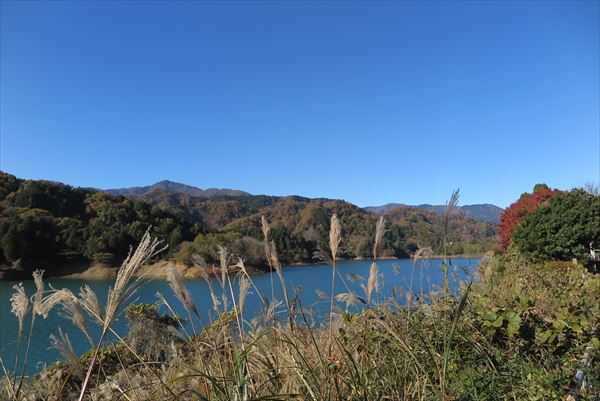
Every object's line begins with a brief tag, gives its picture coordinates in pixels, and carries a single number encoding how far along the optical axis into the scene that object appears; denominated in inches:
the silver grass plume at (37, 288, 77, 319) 60.5
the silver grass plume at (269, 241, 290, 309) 85.8
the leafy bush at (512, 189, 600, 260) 513.3
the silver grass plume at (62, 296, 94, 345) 60.0
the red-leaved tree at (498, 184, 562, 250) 830.5
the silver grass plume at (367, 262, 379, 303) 93.6
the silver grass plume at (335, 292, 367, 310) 96.5
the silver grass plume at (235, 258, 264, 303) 87.5
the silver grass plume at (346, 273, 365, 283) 109.0
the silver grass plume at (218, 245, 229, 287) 92.4
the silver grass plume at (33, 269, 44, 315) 65.8
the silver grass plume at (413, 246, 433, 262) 116.8
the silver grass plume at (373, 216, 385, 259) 94.7
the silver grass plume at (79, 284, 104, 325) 58.0
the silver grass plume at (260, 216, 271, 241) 94.5
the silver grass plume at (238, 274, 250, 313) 82.3
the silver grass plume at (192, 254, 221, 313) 85.7
